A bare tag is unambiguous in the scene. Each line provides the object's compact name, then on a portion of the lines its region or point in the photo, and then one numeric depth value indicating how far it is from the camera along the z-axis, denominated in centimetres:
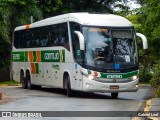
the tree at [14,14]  3625
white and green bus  2148
